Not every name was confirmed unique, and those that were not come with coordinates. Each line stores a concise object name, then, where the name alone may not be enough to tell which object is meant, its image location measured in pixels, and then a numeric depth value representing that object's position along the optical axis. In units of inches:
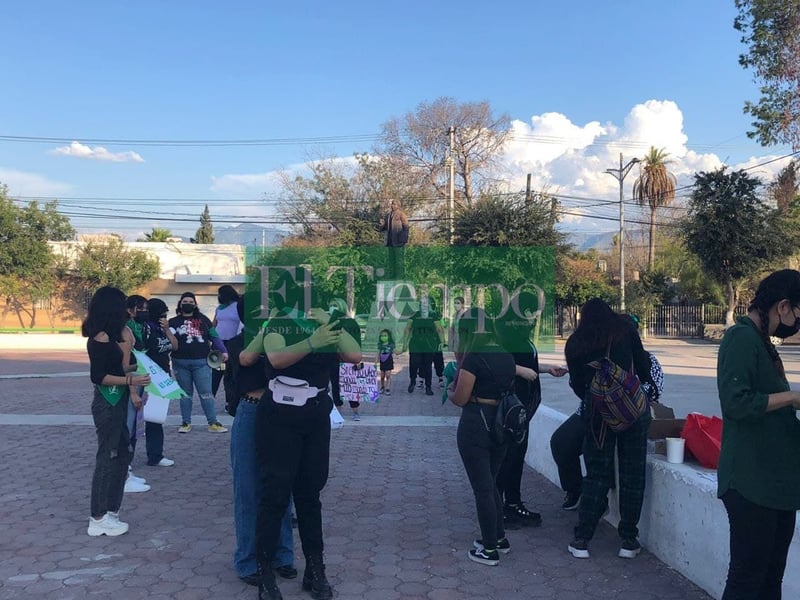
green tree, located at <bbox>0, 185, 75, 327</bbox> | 1380.4
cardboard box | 181.8
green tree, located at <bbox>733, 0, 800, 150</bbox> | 757.3
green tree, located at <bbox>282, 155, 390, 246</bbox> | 1616.6
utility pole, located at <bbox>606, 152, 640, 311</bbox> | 1219.9
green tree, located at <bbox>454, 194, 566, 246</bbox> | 1001.5
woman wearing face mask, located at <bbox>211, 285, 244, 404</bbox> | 328.2
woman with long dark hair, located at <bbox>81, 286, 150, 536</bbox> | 182.9
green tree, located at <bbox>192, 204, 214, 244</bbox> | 2837.1
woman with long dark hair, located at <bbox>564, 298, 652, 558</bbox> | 168.4
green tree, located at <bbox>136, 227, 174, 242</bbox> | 2049.5
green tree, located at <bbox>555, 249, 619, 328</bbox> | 1208.2
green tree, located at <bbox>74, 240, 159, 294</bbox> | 1432.1
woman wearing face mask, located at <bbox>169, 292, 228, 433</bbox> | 297.0
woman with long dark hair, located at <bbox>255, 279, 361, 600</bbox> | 138.6
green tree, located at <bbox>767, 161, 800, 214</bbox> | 933.2
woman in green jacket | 110.0
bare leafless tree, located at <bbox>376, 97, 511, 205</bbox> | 1669.5
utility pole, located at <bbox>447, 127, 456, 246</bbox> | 1187.9
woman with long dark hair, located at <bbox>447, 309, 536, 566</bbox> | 165.9
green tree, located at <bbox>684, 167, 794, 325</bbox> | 924.6
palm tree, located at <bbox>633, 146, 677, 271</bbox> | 1793.8
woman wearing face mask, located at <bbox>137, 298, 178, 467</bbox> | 265.4
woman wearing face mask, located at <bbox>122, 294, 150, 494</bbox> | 200.2
